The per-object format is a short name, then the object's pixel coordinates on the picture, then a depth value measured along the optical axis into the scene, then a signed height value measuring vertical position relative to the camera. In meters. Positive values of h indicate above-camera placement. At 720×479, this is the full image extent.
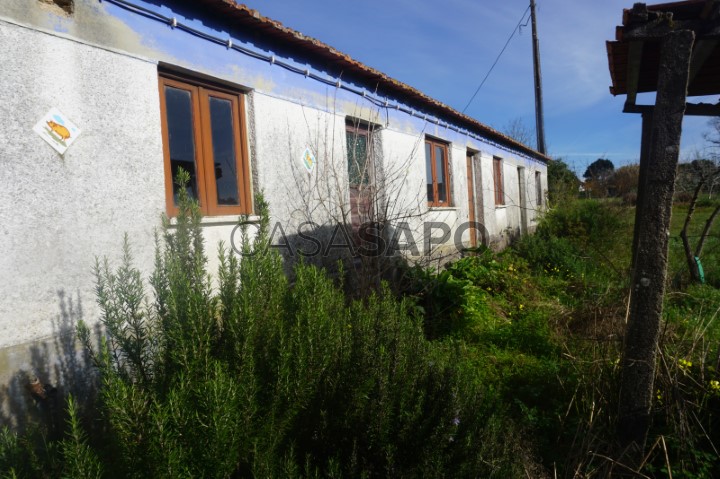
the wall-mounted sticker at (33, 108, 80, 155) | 3.11 +0.83
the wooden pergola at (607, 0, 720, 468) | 2.69 +0.13
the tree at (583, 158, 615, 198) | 23.24 +1.90
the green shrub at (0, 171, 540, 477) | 1.70 -0.69
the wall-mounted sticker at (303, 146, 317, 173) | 5.48 +0.90
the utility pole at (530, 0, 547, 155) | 19.95 +5.71
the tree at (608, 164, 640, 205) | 13.09 +1.54
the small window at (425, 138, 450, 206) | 8.79 +1.07
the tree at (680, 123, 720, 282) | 6.31 +0.26
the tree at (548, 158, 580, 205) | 14.88 +1.83
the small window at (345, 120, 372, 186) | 6.27 +1.19
